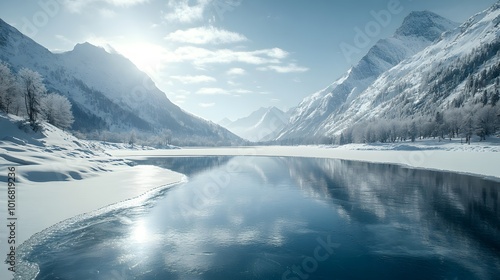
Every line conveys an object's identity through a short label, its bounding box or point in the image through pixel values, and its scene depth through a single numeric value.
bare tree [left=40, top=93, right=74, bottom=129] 85.88
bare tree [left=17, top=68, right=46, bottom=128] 61.59
